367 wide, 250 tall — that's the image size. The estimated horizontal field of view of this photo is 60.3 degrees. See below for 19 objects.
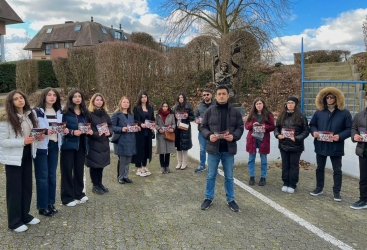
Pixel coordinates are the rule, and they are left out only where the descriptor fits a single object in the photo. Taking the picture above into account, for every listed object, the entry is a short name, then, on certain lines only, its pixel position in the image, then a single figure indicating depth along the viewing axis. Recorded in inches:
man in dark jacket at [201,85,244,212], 197.0
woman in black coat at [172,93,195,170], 286.6
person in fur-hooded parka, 216.8
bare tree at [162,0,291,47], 696.4
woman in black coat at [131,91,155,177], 270.7
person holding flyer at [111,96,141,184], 252.8
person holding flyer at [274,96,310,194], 232.2
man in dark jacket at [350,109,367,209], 200.1
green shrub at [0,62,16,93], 841.5
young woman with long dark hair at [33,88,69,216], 182.2
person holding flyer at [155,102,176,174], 289.0
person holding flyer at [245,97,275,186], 252.5
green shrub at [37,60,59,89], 940.0
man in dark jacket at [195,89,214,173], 285.9
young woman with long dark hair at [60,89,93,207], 203.5
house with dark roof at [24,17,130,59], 2002.1
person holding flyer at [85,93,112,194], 220.7
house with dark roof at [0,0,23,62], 1145.4
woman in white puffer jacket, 163.2
